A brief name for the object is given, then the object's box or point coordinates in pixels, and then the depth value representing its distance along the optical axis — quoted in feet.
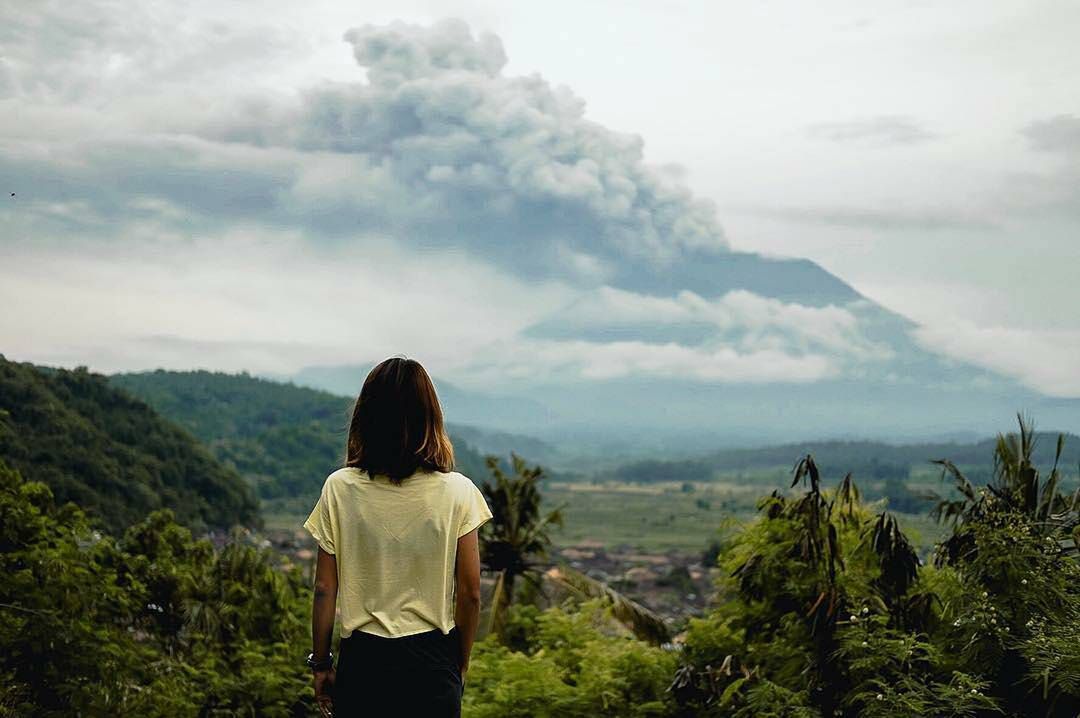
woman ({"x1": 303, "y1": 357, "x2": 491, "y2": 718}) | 9.05
